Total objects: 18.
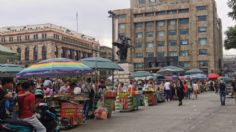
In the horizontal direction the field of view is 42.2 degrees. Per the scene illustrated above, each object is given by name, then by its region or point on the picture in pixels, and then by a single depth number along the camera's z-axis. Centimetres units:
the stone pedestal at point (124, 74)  2555
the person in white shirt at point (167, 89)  2243
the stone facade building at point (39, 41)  7840
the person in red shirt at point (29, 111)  617
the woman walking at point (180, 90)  1808
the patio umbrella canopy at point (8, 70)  1693
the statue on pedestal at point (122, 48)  2626
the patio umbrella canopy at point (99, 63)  1370
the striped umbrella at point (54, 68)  1055
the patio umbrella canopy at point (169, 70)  2655
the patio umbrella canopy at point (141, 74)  2873
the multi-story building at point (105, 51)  10822
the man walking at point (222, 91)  1790
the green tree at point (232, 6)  2334
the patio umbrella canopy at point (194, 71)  3868
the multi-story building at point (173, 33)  6534
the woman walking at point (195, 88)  2515
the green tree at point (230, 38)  2984
